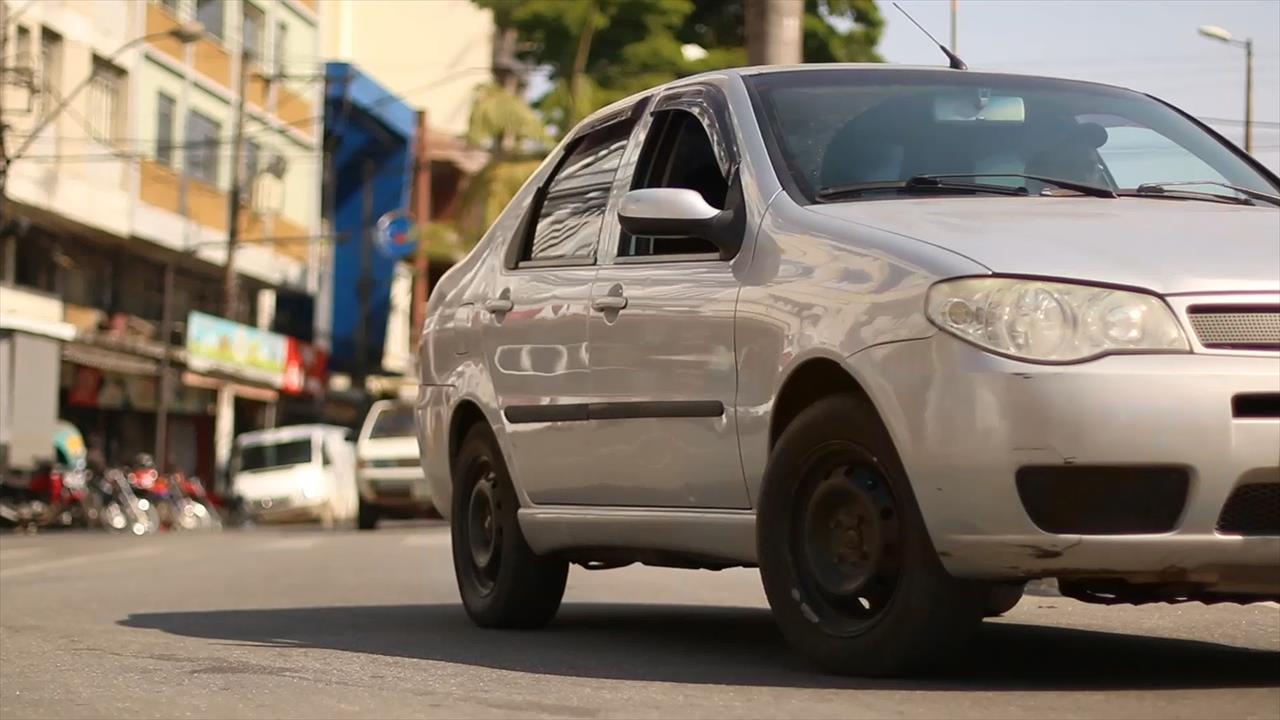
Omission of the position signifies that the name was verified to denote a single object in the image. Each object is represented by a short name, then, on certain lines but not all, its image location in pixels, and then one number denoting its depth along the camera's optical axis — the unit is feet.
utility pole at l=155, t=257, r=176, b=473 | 132.36
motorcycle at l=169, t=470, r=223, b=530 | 112.57
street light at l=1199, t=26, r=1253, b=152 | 104.18
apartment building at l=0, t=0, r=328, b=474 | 114.93
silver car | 17.84
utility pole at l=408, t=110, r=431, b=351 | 183.21
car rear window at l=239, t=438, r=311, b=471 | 127.75
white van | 123.03
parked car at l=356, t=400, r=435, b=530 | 101.19
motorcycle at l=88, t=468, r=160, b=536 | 104.47
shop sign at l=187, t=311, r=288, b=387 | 138.00
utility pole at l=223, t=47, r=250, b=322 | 140.56
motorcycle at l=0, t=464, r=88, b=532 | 100.53
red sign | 162.09
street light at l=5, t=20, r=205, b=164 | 107.86
